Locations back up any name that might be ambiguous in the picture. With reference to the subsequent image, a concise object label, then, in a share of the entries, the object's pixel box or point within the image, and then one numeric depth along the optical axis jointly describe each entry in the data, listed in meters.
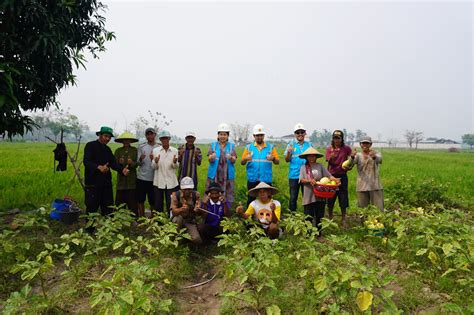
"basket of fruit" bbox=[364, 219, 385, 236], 4.96
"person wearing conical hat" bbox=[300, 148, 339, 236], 5.21
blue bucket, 5.66
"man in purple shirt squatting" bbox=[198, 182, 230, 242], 4.82
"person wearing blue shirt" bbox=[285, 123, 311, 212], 5.74
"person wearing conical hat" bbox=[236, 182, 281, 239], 4.71
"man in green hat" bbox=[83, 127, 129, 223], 5.12
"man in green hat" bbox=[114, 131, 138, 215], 5.66
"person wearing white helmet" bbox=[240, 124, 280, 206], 5.64
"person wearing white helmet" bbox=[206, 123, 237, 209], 5.70
